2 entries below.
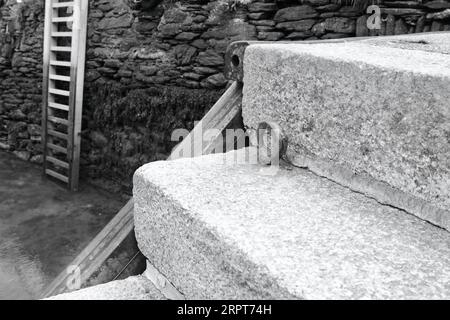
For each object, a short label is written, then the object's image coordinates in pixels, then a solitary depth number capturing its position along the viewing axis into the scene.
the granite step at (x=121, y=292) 0.76
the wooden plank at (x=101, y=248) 0.93
